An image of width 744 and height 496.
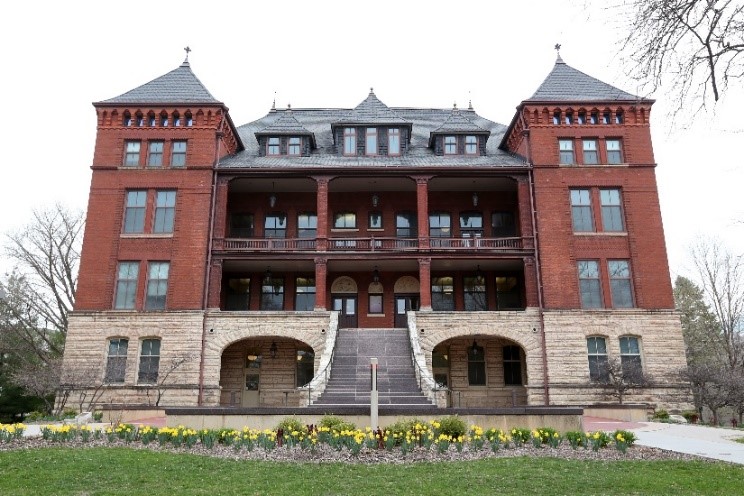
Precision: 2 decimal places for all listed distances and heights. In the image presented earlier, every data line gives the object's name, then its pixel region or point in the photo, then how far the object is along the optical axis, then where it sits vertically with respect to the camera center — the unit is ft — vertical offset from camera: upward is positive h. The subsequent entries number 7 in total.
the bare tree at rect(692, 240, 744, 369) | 115.55 +17.35
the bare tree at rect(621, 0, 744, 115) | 19.48 +12.53
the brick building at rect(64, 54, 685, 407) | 77.77 +19.76
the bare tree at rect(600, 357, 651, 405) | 73.56 +1.00
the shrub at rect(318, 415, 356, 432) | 39.37 -2.75
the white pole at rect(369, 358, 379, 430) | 40.88 -1.58
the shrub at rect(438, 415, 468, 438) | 39.19 -2.89
